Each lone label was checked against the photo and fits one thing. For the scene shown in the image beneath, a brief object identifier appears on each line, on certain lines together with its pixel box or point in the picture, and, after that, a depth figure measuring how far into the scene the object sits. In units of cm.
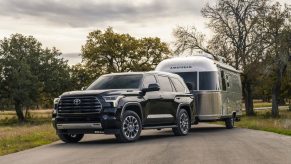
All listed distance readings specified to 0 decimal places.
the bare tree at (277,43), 4844
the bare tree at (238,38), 5019
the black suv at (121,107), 1408
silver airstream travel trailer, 2048
